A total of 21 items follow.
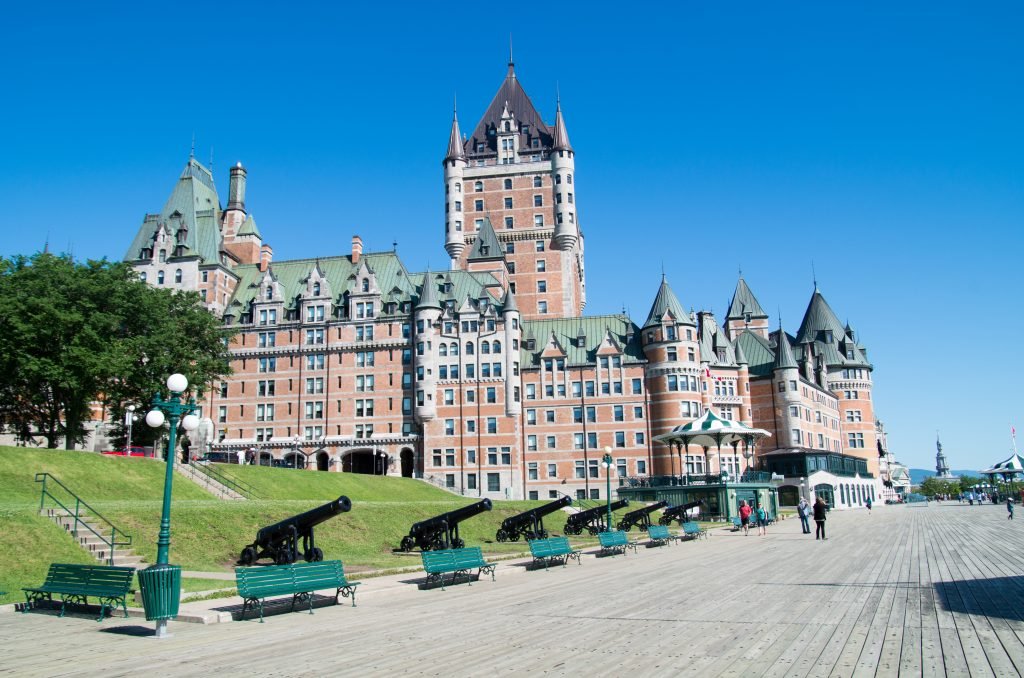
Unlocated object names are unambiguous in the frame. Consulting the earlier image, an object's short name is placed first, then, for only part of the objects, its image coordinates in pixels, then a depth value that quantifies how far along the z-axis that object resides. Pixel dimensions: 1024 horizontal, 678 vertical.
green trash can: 14.02
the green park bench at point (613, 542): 30.44
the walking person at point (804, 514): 40.69
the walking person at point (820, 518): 36.50
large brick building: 80.25
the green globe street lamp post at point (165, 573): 14.03
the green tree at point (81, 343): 47.75
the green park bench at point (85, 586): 15.98
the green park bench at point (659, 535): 34.25
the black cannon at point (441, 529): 27.38
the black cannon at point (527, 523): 33.41
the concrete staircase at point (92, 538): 25.20
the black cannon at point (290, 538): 22.39
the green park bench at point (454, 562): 20.50
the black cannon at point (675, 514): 45.75
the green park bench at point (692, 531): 38.35
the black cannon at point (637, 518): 42.45
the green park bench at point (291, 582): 15.82
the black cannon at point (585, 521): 40.12
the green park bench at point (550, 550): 25.28
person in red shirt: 42.97
